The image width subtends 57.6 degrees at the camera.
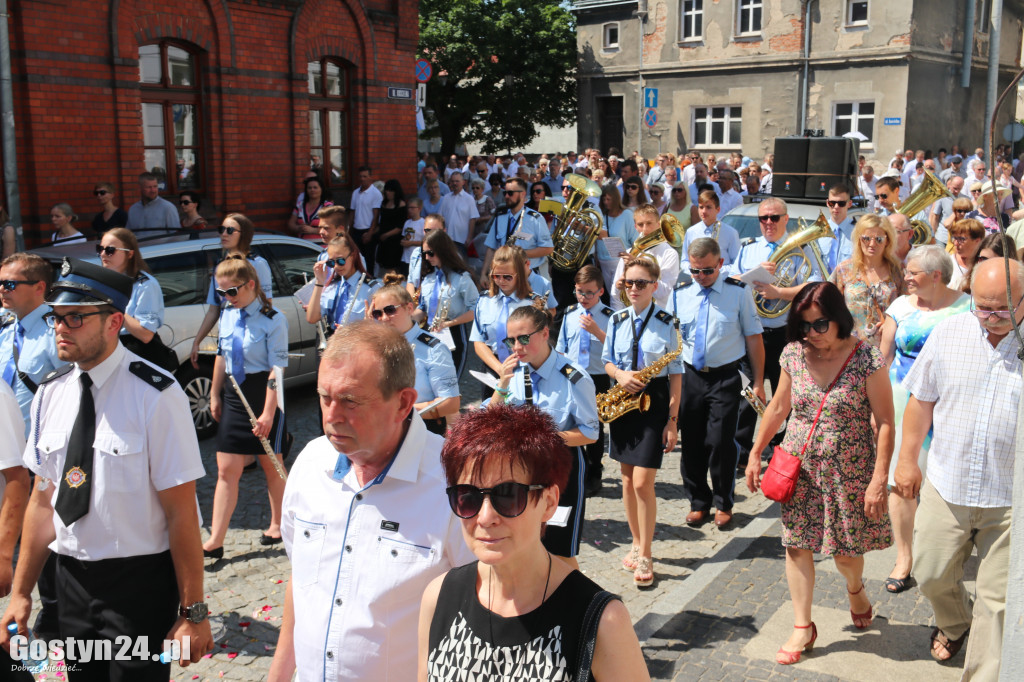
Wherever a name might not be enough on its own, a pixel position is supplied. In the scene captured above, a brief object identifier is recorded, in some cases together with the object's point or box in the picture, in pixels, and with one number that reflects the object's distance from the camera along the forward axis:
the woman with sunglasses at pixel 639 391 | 5.84
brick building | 11.30
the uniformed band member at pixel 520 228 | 9.73
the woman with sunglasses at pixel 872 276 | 7.00
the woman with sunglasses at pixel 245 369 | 6.19
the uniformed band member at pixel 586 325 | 6.78
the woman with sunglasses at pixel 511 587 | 2.30
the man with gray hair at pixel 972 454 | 4.20
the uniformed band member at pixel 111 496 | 3.46
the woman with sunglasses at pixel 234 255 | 7.22
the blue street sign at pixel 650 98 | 27.64
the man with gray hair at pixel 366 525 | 2.72
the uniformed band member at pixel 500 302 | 6.93
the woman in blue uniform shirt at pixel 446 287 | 7.75
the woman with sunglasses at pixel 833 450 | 4.71
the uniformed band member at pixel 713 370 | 6.63
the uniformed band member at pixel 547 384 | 5.08
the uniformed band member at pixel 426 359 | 5.57
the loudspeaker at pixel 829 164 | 14.75
